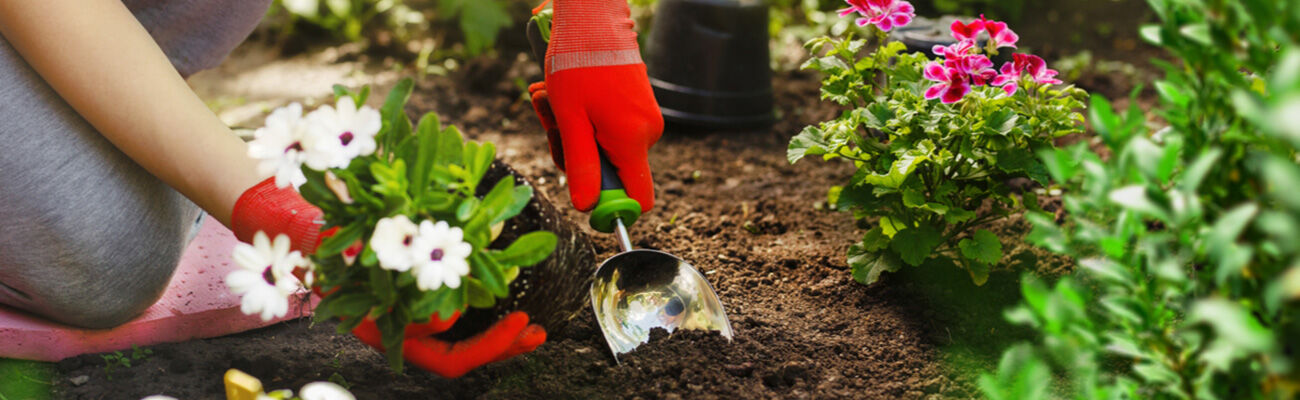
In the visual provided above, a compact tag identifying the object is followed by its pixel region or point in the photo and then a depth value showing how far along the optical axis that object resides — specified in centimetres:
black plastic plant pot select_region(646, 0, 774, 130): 230
